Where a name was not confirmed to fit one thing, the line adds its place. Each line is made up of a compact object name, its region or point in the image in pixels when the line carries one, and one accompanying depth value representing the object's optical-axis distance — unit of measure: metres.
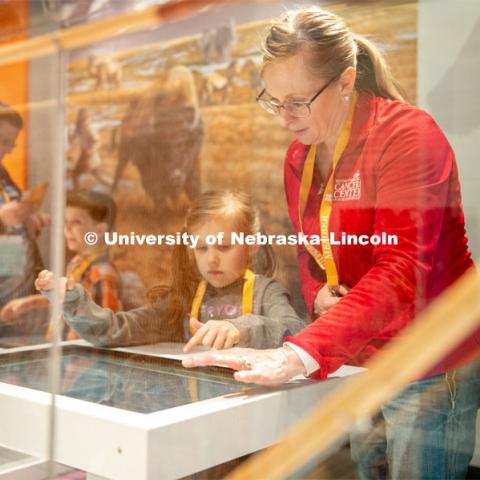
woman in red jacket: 1.06
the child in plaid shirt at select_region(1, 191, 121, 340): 1.36
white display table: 1.12
